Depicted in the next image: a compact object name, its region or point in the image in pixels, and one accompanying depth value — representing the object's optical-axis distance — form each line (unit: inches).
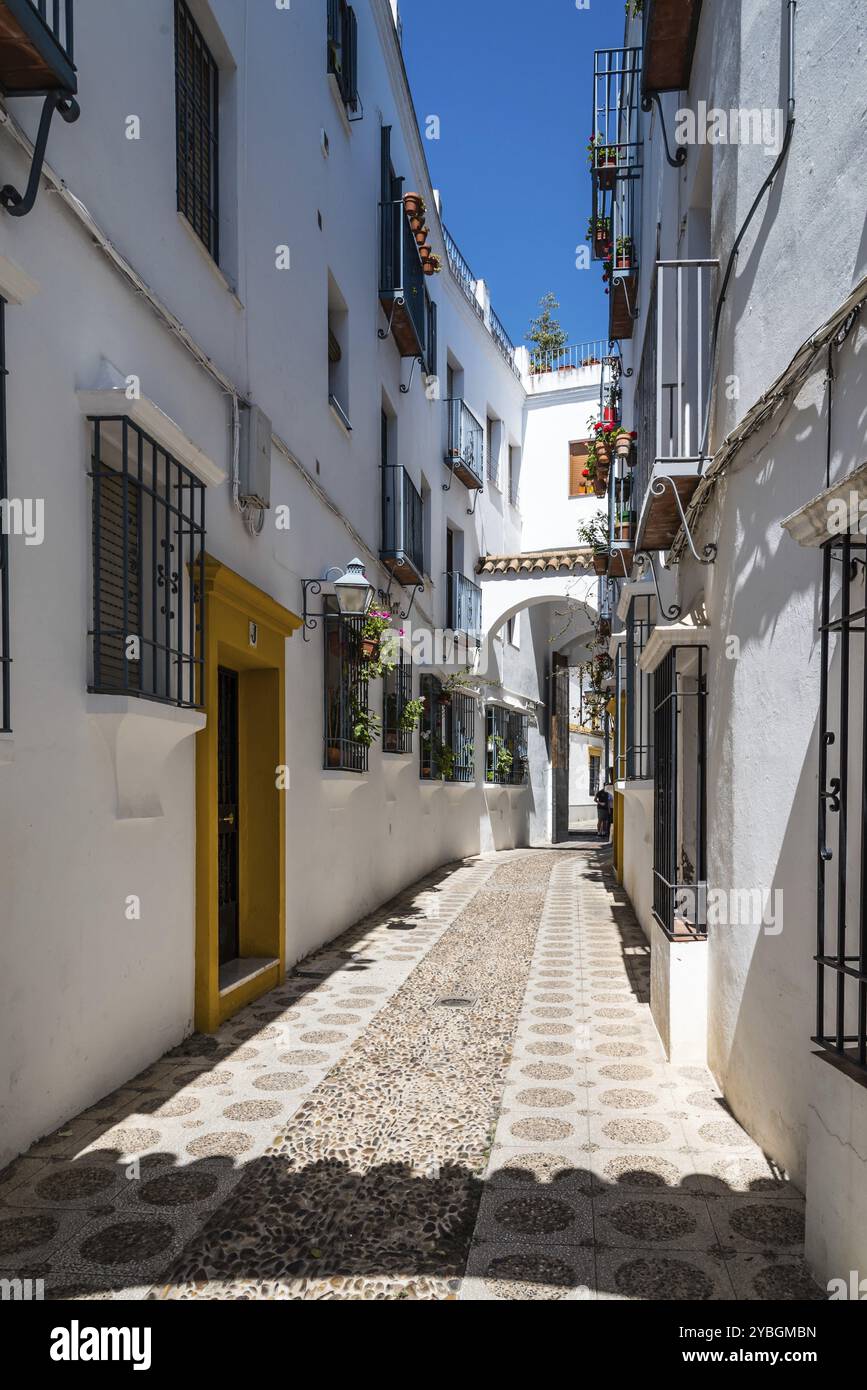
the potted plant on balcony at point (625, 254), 431.2
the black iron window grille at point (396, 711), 457.1
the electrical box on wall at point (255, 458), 253.6
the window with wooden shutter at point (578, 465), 789.2
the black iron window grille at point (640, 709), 339.3
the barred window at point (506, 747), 733.3
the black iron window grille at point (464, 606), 648.4
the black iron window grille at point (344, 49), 358.0
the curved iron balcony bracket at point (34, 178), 146.3
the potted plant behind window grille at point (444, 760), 574.6
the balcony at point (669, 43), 217.5
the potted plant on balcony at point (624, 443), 415.8
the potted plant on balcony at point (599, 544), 522.6
